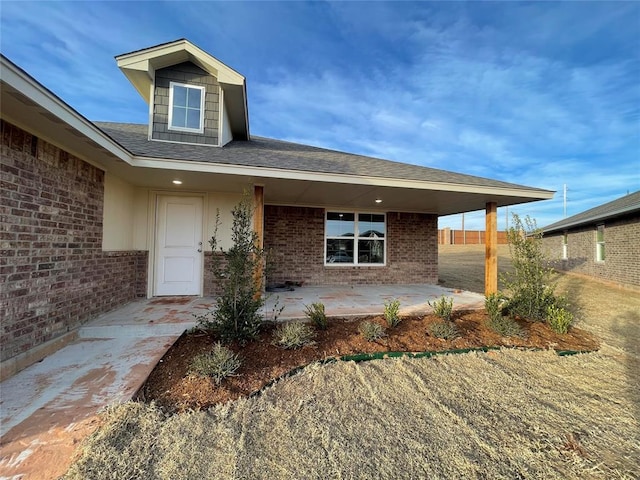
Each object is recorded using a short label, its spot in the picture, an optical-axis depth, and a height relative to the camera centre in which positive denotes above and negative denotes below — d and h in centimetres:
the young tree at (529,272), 495 -38
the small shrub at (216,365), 281 -124
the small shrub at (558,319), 458 -114
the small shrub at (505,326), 432 -121
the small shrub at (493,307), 456 -99
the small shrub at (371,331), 390 -119
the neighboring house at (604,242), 962 +38
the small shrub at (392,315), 434 -106
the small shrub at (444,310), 455 -102
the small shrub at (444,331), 407 -121
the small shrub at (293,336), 357 -118
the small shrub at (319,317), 421 -107
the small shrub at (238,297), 359 -68
